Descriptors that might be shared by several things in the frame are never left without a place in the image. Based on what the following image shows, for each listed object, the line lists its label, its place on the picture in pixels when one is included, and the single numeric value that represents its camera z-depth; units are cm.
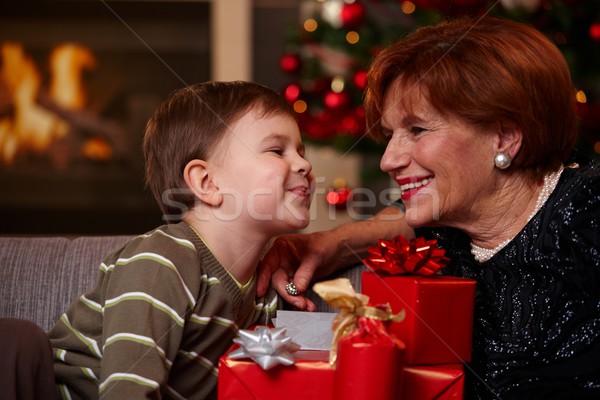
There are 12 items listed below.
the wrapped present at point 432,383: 118
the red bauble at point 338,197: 325
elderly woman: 135
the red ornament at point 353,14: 283
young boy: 124
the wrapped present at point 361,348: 103
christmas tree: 263
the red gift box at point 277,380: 114
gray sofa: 156
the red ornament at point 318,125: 301
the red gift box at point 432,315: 119
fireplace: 416
